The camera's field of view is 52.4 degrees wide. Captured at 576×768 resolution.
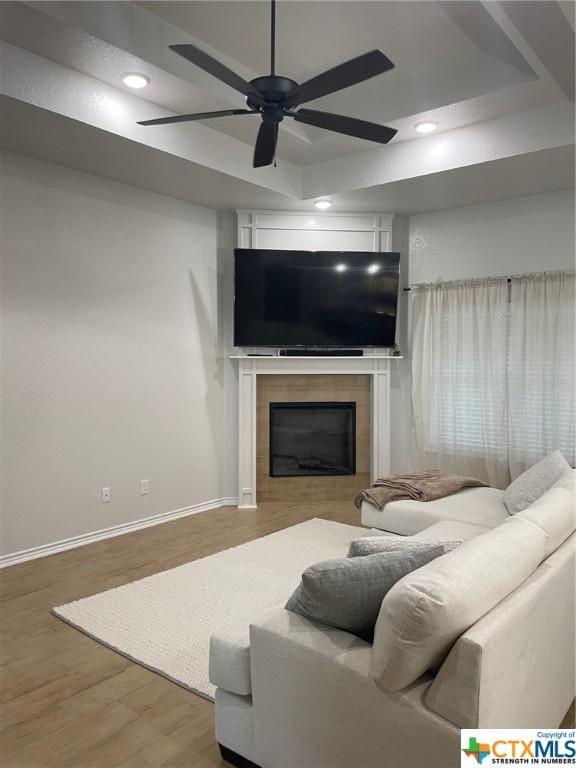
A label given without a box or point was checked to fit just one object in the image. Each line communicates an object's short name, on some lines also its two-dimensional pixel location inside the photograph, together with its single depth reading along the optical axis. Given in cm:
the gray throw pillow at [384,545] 198
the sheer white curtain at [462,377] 496
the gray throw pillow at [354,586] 175
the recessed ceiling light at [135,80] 339
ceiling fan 232
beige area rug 272
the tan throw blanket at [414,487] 386
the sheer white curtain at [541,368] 459
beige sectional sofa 146
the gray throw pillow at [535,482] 340
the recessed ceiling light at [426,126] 409
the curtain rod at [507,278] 460
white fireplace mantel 538
